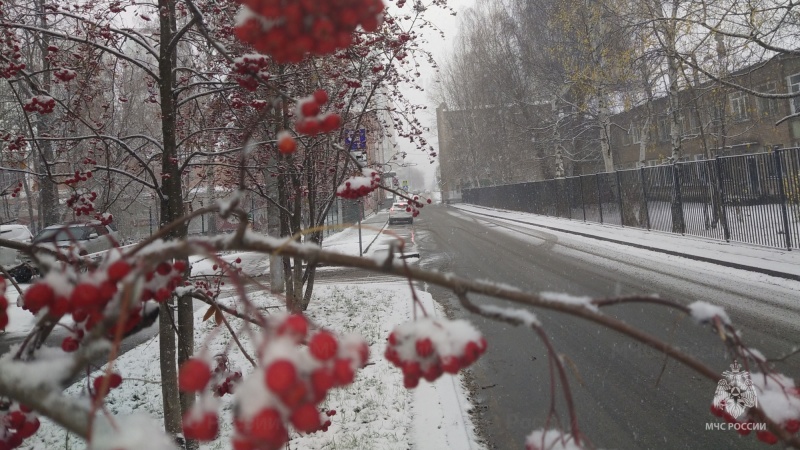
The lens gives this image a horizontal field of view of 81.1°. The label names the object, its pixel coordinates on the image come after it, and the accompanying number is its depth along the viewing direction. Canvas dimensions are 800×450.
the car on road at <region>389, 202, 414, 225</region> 28.52
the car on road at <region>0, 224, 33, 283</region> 9.14
